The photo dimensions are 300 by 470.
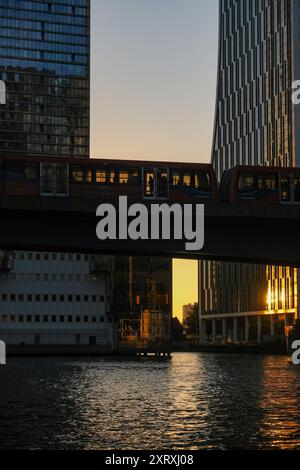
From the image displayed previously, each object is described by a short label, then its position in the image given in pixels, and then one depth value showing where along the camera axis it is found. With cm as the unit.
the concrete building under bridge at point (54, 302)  19400
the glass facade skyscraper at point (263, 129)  16762
